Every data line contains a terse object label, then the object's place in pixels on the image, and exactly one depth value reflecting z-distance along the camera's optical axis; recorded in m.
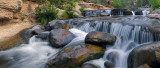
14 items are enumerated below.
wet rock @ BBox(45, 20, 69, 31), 7.06
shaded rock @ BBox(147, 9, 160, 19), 7.83
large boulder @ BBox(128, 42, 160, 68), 3.05
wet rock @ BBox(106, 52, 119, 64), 4.21
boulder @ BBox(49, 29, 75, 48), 5.37
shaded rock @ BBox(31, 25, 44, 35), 6.80
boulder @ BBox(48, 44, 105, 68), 3.80
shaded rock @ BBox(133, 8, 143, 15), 13.13
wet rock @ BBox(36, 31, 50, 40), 6.36
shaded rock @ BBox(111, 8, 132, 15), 13.46
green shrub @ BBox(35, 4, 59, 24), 9.28
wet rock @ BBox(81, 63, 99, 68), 3.65
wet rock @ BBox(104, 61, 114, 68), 3.91
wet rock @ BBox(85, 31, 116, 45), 4.62
